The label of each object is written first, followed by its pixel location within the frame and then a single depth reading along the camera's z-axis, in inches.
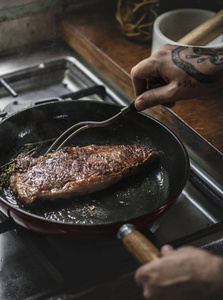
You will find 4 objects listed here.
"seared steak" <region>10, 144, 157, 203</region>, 53.7
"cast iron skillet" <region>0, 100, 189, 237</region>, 46.3
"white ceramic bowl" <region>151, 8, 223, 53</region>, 76.6
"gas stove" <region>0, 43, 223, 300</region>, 46.6
